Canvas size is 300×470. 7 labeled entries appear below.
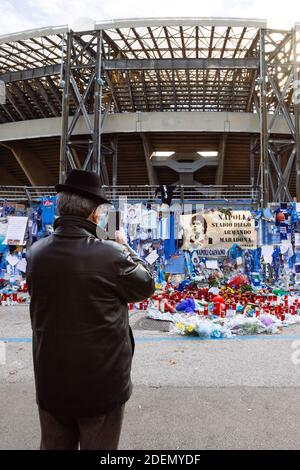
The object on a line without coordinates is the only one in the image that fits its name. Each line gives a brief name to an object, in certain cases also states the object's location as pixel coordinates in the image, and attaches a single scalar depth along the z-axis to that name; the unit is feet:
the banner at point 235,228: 29.22
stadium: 49.37
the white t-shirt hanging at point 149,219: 29.60
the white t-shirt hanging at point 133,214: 29.53
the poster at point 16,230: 29.03
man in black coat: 5.30
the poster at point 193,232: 29.40
